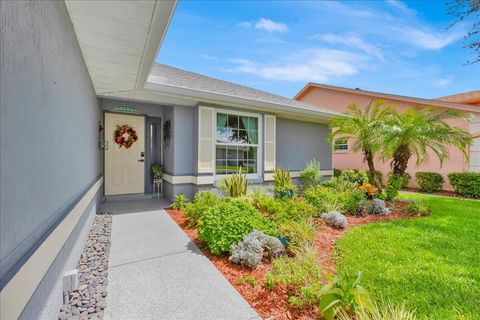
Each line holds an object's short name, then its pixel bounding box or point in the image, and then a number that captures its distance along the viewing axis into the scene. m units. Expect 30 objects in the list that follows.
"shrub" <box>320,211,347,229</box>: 4.77
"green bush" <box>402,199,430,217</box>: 5.95
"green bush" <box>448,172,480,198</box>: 8.62
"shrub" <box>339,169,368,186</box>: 9.70
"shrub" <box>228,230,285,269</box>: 3.00
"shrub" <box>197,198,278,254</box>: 3.35
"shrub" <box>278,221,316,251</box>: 3.50
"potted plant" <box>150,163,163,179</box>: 7.06
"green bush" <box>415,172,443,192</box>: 9.87
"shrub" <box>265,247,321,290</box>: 2.57
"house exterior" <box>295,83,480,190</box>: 9.45
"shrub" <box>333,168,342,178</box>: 12.50
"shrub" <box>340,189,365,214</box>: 5.91
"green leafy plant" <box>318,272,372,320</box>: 2.01
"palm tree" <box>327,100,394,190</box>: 7.04
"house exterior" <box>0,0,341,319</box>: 1.31
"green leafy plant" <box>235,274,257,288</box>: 2.67
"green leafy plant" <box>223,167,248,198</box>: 6.12
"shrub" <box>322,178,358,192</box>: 7.32
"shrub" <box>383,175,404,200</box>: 6.97
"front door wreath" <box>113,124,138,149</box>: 6.69
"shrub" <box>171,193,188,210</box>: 5.86
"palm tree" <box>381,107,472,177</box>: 6.54
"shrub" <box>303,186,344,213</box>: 5.57
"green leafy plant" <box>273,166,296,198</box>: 6.69
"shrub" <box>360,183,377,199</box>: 6.64
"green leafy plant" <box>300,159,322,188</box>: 8.19
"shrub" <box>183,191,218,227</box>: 4.64
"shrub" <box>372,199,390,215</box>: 5.95
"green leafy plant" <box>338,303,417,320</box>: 1.83
